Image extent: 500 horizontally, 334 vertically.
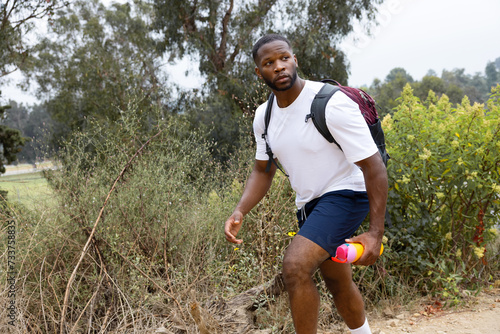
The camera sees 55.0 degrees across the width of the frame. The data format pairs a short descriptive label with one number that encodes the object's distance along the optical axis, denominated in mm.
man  2164
